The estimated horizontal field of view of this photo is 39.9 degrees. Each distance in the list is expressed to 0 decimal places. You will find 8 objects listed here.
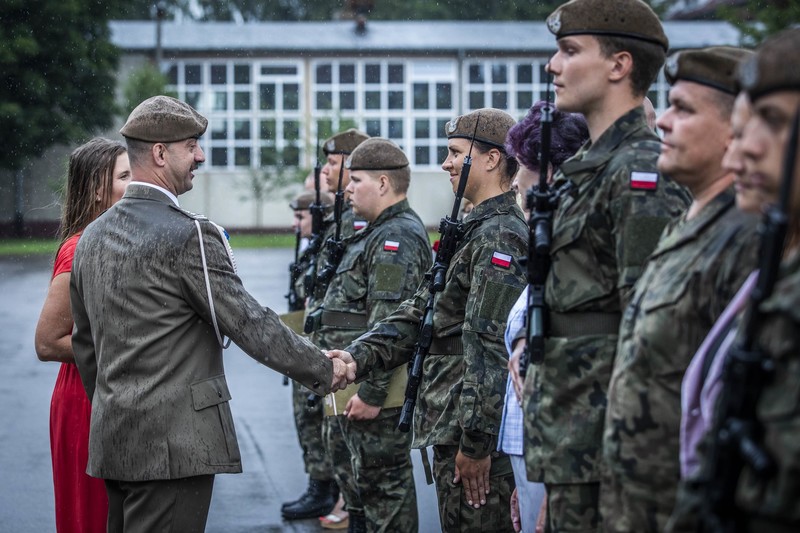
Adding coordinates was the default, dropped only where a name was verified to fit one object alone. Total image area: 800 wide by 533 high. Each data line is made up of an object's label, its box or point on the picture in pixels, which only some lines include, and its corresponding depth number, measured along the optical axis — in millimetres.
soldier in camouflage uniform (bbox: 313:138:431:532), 5996
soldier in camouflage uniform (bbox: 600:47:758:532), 2609
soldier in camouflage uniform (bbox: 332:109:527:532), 4559
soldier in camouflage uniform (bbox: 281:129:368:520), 6789
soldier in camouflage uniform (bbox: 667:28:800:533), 2021
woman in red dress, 4730
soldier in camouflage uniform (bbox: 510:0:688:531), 3148
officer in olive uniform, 3994
